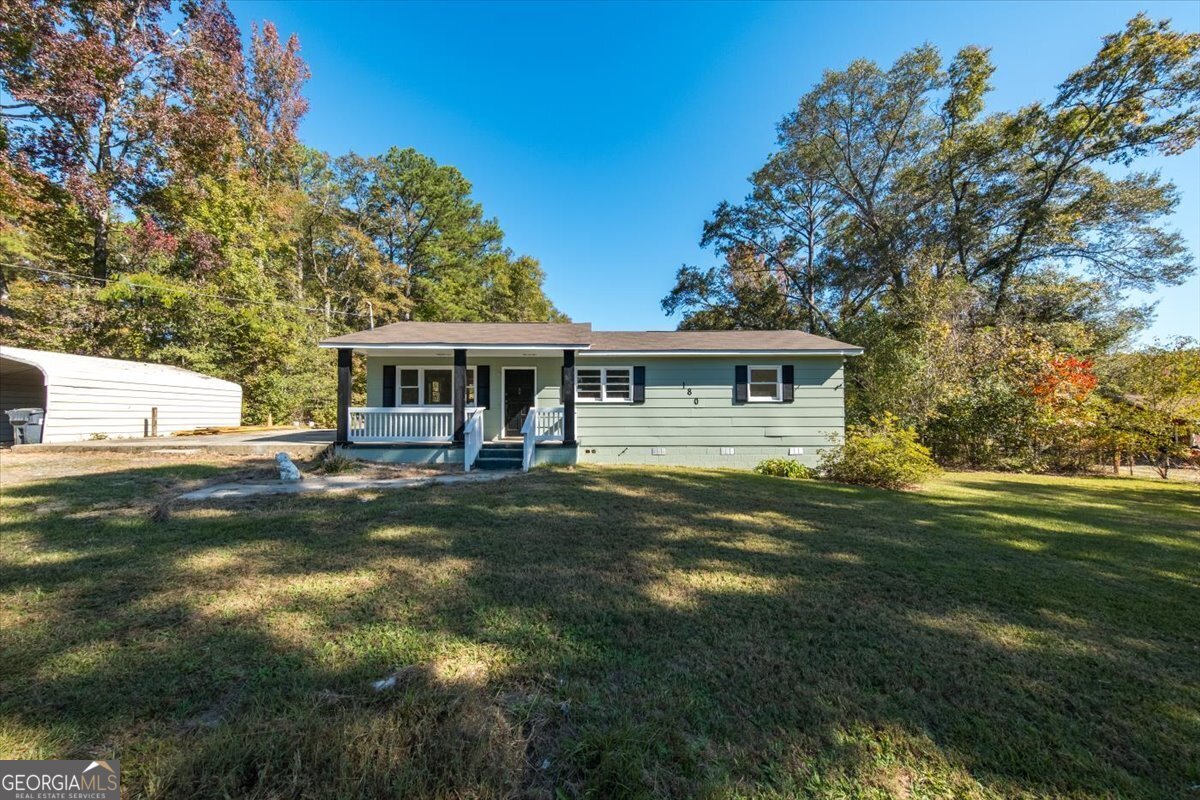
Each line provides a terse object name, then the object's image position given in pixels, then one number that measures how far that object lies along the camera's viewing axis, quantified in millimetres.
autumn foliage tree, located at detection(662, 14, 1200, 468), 12297
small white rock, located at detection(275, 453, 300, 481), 7215
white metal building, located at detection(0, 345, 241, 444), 11000
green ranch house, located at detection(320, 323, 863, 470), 10859
